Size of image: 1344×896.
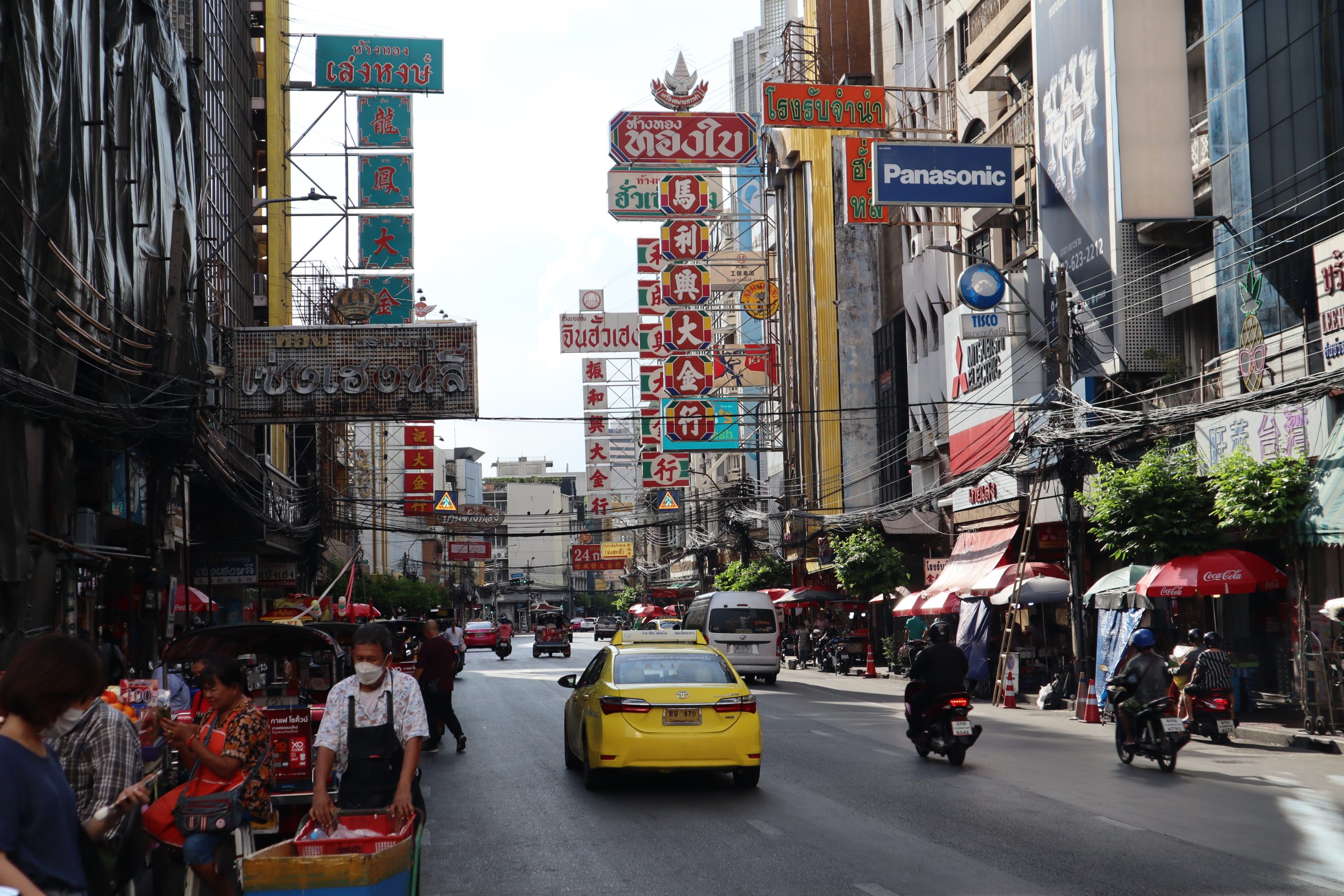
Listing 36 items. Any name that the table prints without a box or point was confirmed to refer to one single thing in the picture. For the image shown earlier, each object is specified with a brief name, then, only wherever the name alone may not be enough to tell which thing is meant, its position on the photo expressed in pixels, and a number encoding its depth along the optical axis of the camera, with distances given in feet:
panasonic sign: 103.30
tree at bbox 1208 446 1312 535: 62.18
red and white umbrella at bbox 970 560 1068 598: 93.09
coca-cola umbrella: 67.41
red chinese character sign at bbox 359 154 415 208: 124.98
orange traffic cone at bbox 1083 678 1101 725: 70.71
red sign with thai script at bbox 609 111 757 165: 145.69
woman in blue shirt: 13.87
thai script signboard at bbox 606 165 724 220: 161.79
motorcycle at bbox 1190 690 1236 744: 57.67
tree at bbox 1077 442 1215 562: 70.54
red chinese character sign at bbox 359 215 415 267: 125.29
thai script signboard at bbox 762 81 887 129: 123.34
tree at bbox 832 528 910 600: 138.41
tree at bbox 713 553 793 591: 196.44
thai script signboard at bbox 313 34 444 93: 124.26
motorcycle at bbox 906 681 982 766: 49.93
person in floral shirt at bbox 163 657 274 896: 22.27
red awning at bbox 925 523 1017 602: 102.83
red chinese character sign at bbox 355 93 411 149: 124.16
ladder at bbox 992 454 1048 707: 83.87
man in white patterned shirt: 22.36
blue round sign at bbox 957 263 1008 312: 99.81
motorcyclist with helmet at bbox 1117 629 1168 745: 49.34
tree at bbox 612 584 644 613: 417.49
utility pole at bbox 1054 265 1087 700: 78.43
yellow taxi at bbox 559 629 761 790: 41.91
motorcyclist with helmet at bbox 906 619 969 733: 51.13
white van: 115.75
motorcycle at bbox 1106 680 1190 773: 47.78
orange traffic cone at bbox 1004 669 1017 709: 84.69
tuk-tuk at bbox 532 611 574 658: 189.98
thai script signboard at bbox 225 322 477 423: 97.19
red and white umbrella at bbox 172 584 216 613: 89.40
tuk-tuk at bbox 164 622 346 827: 39.52
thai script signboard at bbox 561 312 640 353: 213.46
